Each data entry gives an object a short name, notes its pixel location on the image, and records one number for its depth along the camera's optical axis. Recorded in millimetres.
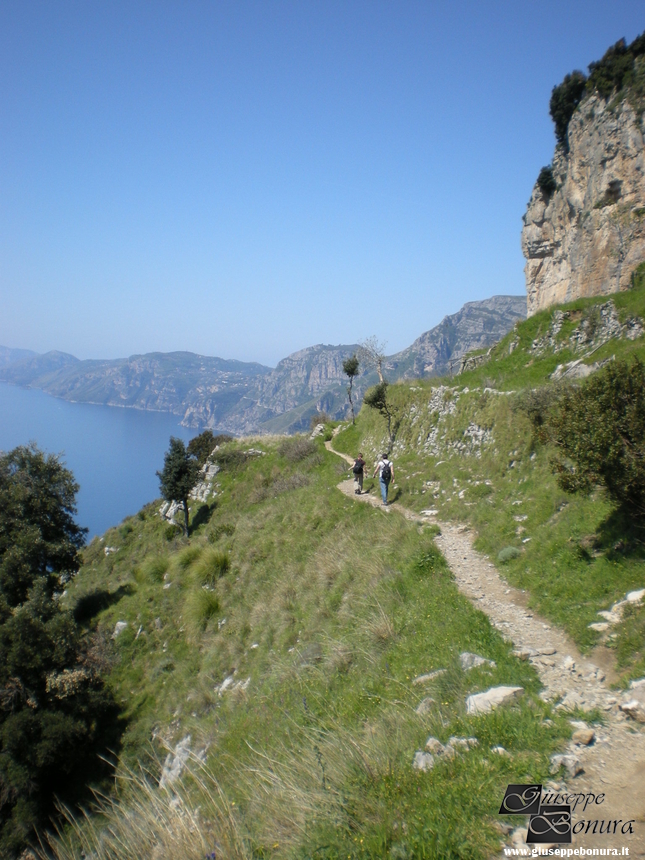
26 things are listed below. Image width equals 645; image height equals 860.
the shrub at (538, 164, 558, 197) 37031
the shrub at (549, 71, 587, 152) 35812
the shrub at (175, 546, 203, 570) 20312
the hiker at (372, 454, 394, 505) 17422
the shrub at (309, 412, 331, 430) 40947
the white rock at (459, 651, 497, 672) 6274
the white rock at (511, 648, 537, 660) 6454
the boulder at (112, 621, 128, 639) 18469
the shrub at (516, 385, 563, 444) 14469
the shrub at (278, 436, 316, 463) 32344
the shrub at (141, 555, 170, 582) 21159
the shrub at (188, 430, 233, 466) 38878
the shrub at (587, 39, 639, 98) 28875
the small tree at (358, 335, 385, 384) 31730
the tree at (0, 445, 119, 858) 12031
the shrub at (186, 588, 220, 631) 15310
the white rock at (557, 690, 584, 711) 5027
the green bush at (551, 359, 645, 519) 7535
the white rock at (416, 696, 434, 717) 5543
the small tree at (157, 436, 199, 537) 31438
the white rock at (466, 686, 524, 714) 5113
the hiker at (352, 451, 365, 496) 19688
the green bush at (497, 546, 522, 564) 10297
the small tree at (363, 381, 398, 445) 24298
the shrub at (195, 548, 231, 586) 17797
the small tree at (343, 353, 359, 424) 37969
